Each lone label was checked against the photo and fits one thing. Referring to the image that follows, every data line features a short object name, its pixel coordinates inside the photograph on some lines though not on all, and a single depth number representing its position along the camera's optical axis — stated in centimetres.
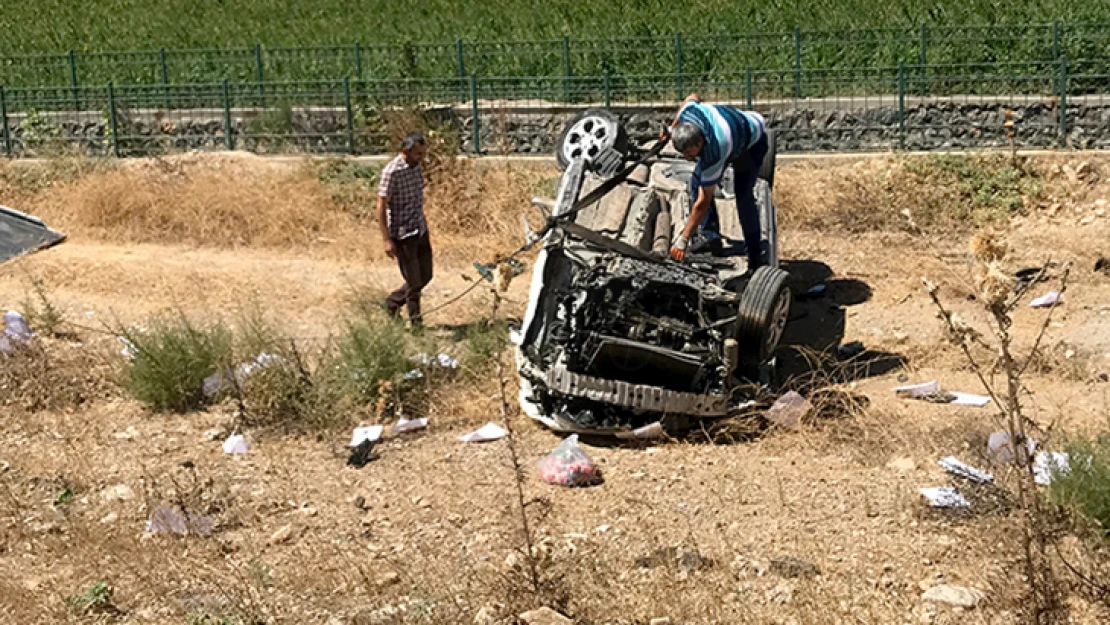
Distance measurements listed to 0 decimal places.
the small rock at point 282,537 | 804
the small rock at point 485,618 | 669
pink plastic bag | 863
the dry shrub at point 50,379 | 1082
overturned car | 916
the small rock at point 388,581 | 725
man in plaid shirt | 1162
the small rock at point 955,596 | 664
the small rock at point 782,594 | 678
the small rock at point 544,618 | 662
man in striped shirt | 1002
